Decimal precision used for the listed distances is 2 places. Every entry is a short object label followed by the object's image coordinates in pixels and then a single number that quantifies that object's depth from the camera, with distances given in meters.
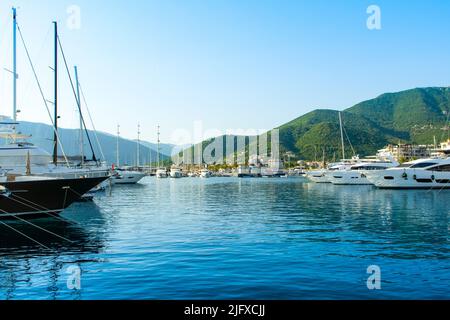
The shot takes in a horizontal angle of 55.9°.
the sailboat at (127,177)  101.29
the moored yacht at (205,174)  186.50
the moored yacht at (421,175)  71.31
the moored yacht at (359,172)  82.75
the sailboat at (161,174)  170.09
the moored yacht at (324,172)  98.94
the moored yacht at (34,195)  27.89
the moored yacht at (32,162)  33.66
